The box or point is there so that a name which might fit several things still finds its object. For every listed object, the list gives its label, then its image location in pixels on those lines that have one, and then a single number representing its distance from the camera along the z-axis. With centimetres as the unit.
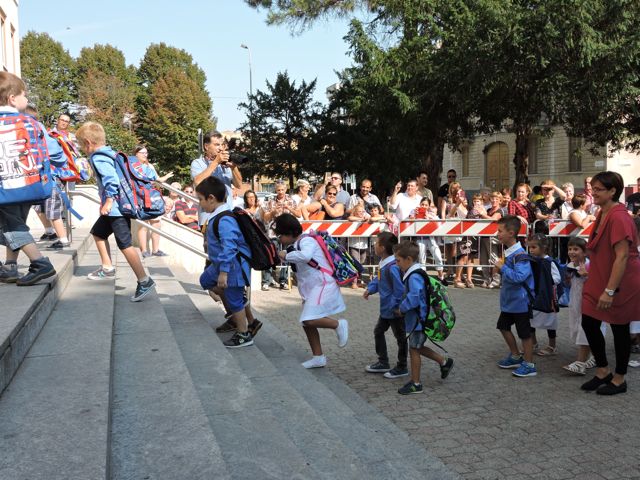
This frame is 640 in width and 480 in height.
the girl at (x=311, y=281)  557
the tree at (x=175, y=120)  4600
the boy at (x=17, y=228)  475
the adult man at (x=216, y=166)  636
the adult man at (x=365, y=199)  1181
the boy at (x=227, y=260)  545
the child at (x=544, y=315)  608
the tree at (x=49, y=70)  4809
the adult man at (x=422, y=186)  1247
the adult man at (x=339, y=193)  1165
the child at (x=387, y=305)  562
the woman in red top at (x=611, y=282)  486
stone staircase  276
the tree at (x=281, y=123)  3559
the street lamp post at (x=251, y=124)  3681
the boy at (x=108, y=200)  586
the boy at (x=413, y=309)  511
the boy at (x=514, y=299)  570
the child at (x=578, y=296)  575
